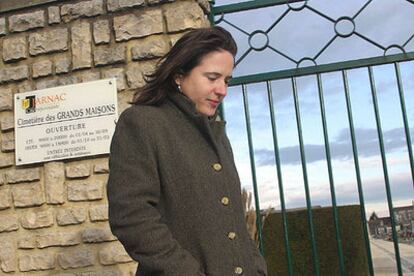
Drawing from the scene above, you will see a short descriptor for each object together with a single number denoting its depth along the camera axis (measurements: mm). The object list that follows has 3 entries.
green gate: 3055
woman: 1302
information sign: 3246
